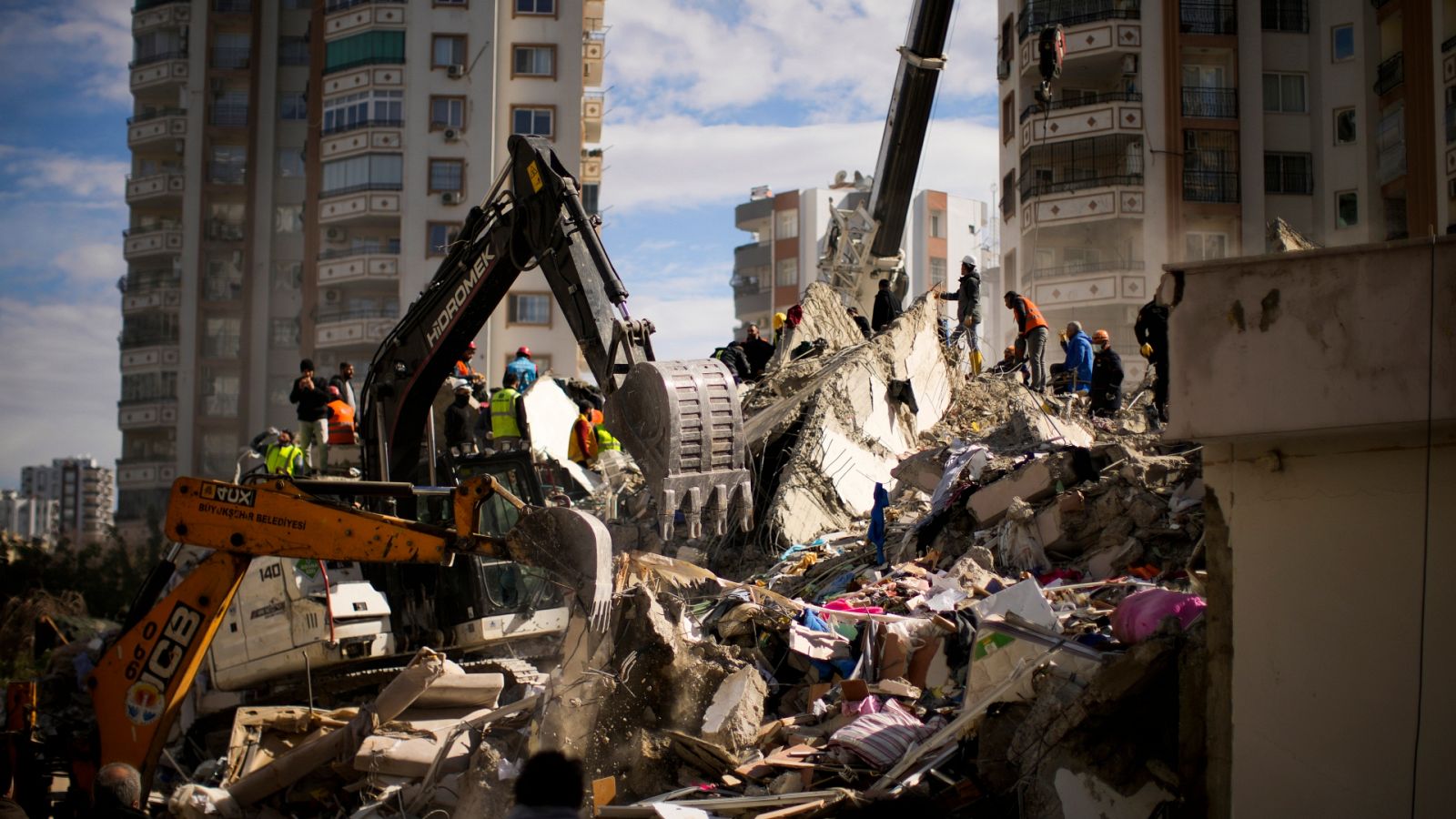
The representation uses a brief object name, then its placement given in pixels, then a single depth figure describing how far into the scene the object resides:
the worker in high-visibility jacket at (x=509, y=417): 17.02
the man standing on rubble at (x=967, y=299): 19.17
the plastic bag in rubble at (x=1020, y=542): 10.90
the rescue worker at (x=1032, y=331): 17.58
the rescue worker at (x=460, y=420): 14.76
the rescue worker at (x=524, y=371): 19.11
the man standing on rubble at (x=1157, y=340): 14.62
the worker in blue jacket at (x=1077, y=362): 17.77
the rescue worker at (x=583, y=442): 18.23
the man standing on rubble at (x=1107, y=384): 16.84
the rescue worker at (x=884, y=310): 19.97
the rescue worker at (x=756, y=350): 18.69
